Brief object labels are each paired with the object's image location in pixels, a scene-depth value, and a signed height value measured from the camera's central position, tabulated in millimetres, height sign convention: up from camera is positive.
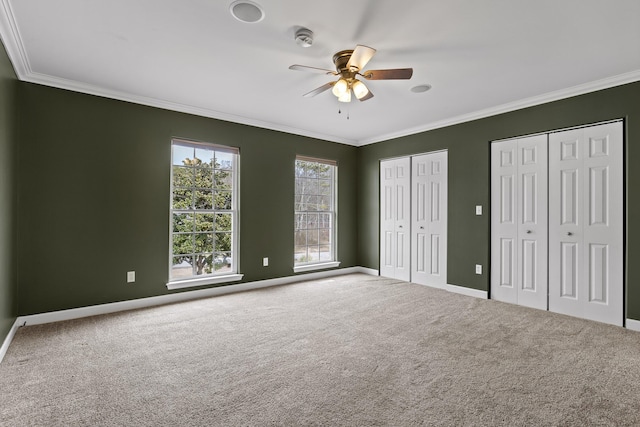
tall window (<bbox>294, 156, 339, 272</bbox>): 5504 -12
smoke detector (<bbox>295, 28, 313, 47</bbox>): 2426 +1359
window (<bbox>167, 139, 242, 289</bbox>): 4234 -17
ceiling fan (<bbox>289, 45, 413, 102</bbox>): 2514 +1187
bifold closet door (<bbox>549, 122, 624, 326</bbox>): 3363 -89
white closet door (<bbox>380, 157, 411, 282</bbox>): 5426 -77
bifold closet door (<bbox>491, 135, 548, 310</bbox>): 3912 -85
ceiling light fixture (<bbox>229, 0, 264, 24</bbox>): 2143 +1392
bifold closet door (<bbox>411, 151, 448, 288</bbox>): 4918 -82
